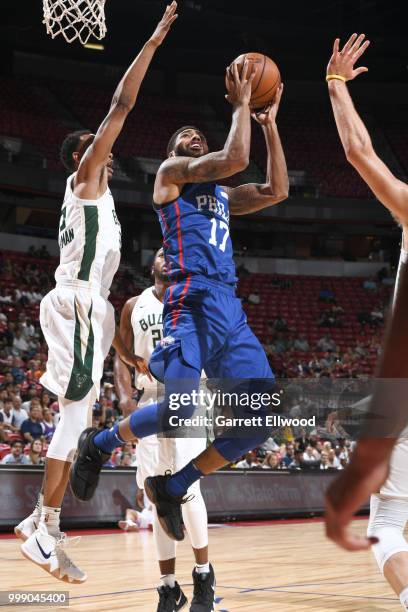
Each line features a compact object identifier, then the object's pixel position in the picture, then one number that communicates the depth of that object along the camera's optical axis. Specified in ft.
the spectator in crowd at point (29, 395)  40.86
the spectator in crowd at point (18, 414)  39.24
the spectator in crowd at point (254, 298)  81.42
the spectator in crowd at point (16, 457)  33.76
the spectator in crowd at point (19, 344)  53.52
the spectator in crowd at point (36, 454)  33.86
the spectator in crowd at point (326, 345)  75.72
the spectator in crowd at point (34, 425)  37.65
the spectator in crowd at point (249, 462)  43.27
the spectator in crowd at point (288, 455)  45.02
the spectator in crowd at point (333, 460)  45.65
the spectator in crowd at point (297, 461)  44.73
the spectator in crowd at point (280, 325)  77.38
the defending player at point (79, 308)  15.06
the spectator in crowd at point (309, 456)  44.88
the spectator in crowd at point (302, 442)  46.89
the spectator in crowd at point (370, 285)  89.15
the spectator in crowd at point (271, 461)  43.19
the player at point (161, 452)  14.73
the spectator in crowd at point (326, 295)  86.02
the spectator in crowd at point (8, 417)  38.37
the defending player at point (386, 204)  10.53
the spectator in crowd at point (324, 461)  44.96
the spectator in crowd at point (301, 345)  75.31
